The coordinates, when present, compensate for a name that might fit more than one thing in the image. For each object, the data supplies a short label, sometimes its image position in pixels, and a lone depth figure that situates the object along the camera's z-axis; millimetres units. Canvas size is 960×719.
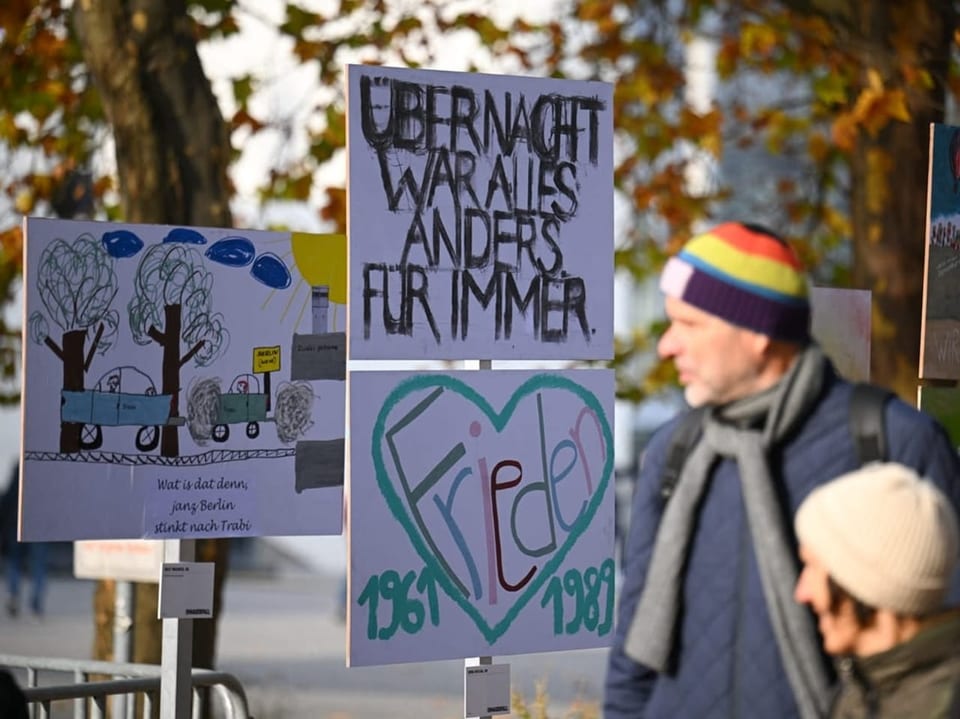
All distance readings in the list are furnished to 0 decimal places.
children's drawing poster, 11062
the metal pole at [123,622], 16687
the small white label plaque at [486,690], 11125
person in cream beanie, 5676
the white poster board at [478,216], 10844
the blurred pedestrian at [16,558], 34687
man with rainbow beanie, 6375
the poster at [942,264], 12898
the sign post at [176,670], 11609
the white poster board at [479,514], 10773
